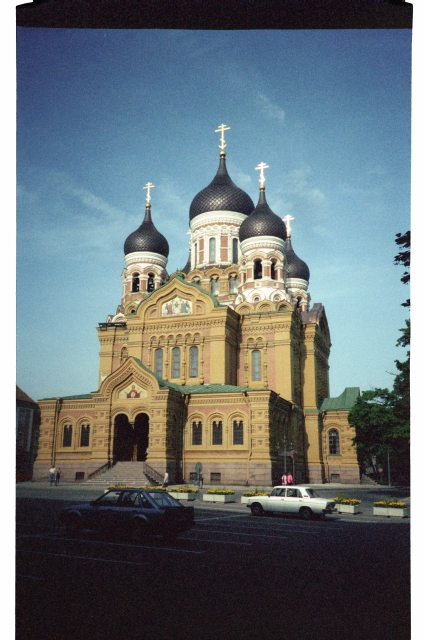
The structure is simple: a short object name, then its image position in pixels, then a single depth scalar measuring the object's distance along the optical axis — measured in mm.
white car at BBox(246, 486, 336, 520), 16125
